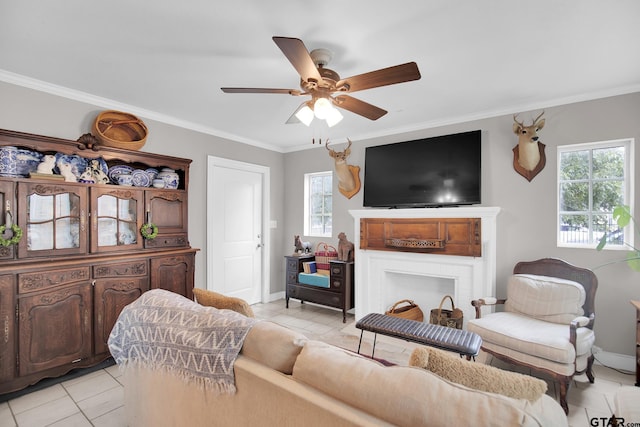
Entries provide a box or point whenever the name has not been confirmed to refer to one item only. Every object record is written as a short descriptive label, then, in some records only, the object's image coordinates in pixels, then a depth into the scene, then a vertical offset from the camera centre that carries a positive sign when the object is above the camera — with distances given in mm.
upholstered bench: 2038 -872
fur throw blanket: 909 -507
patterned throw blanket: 1332 -603
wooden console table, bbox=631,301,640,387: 2309 -998
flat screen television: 3352 +473
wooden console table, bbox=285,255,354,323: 3982 -1023
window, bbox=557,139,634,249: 2794 +222
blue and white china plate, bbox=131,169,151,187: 3080 +332
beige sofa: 840 -576
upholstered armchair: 2178 -891
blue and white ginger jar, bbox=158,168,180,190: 3312 +367
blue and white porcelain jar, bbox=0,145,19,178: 2361 +381
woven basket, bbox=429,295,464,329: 3158 -1080
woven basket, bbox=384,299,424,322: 3515 -1131
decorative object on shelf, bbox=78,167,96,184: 2713 +296
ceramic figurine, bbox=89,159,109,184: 2822 +356
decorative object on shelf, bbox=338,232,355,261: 4062 -475
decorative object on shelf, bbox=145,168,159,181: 3221 +405
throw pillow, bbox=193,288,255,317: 1699 -514
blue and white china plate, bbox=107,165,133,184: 2971 +384
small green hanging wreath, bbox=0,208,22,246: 2266 -142
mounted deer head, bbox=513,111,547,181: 2924 +617
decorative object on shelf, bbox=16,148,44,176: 2467 +402
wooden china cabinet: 2279 -422
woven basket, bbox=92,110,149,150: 2879 +810
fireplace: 3154 -662
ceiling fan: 1631 +784
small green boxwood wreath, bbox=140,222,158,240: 3040 -191
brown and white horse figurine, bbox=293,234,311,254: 4680 -511
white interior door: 4078 -241
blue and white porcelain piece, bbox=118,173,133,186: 2992 +312
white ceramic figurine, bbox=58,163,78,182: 2626 +335
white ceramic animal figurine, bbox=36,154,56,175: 2516 +375
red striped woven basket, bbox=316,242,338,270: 4363 -624
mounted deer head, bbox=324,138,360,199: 3916 +498
